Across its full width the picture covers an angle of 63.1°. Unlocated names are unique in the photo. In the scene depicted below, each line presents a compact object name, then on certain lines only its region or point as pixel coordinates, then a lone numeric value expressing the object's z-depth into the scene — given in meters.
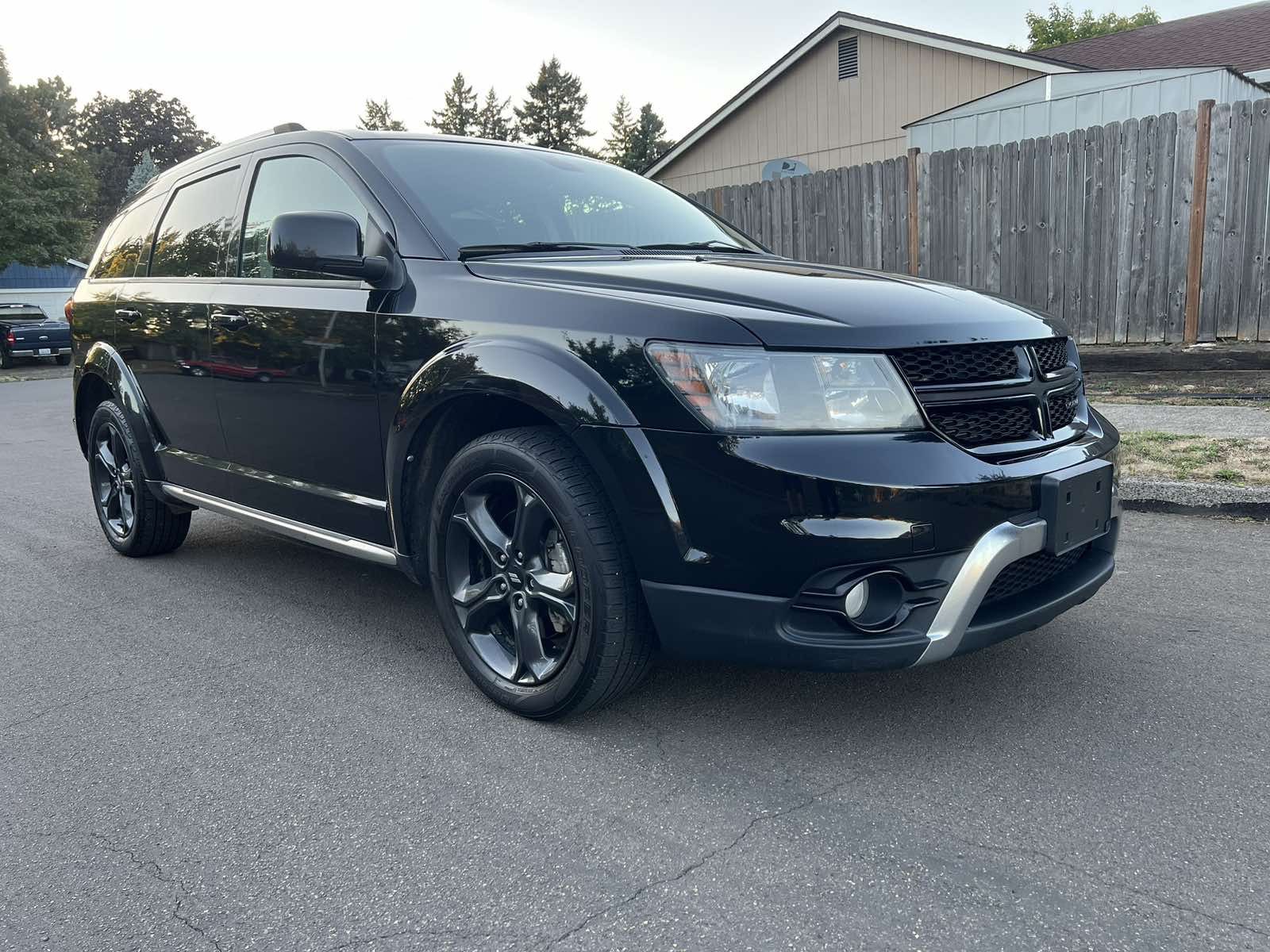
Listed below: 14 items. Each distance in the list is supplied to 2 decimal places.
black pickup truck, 24.19
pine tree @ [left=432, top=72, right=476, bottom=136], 81.19
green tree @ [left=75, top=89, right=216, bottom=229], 74.06
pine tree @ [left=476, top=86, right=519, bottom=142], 80.25
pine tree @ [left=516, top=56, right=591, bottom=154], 75.50
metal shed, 13.58
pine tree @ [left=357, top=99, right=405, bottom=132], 84.62
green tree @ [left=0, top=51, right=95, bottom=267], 29.69
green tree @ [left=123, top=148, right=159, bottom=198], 57.00
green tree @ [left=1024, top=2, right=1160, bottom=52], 52.81
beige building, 17.81
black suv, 2.48
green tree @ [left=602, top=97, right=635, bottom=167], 79.12
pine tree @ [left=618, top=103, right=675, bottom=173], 73.44
